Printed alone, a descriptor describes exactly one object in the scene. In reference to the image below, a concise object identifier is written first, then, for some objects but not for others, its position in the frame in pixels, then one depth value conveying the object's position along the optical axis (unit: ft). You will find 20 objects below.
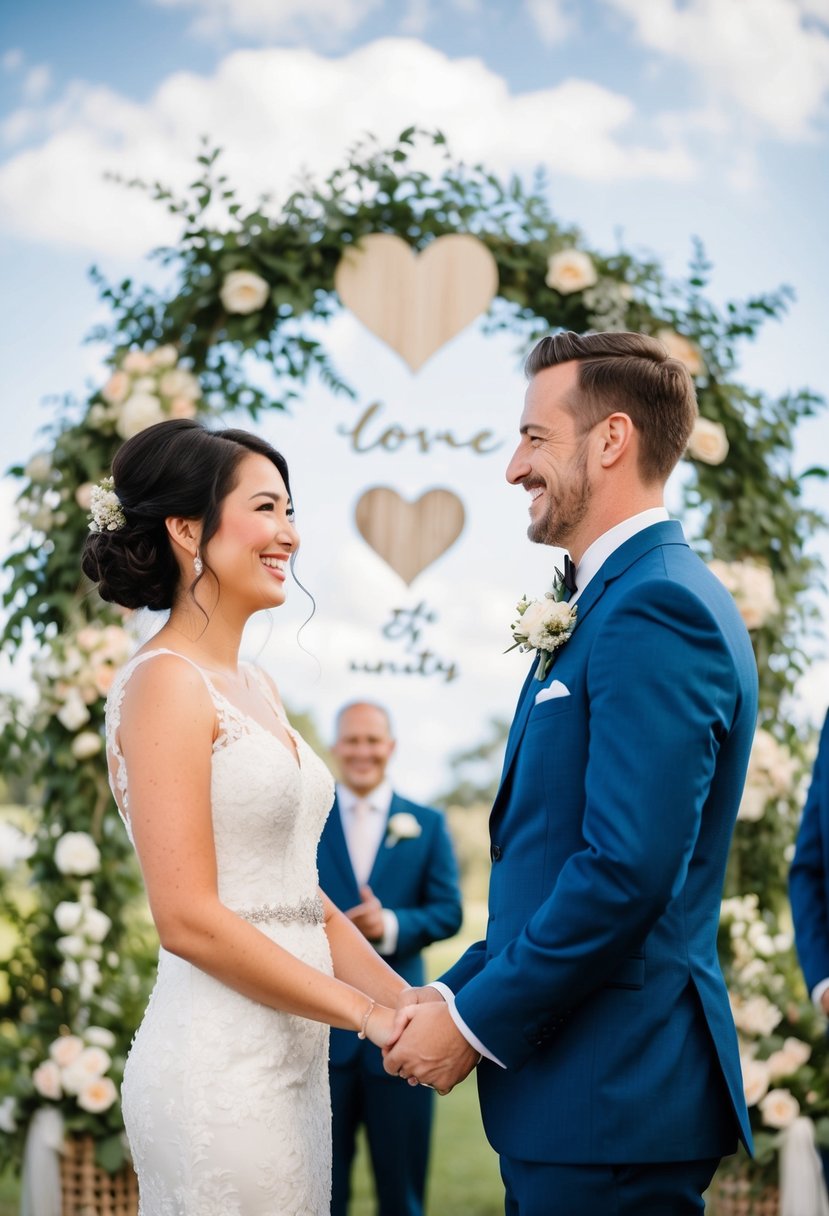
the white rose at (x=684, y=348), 16.33
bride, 7.61
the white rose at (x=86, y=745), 15.85
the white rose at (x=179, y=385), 16.11
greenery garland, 15.69
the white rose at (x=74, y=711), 15.81
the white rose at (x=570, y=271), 16.17
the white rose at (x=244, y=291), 16.03
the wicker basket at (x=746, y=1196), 14.83
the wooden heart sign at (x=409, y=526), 16.42
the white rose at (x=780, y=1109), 14.62
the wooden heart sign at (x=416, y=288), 16.17
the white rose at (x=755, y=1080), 14.60
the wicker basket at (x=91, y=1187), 15.01
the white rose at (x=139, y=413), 15.69
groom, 6.54
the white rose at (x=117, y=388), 15.96
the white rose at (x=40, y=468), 16.20
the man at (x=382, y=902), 14.44
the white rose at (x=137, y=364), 16.03
